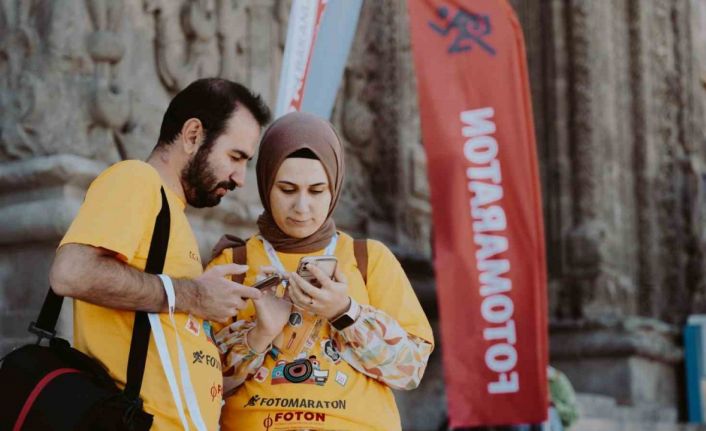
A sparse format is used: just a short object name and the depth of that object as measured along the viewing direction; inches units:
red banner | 251.0
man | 107.1
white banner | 188.5
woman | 114.1
